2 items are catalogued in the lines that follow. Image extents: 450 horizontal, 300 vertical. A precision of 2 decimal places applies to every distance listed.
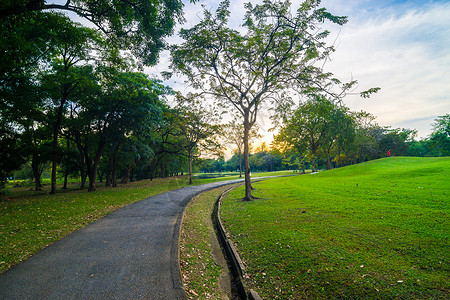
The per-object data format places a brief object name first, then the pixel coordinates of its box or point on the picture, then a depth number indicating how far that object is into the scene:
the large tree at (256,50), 10.45
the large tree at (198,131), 26.09
